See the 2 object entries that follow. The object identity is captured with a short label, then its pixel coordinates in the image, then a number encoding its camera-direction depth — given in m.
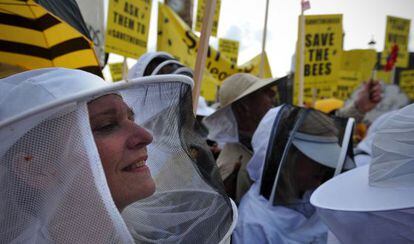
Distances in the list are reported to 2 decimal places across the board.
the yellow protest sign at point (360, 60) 7.91
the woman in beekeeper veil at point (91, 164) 0.85
